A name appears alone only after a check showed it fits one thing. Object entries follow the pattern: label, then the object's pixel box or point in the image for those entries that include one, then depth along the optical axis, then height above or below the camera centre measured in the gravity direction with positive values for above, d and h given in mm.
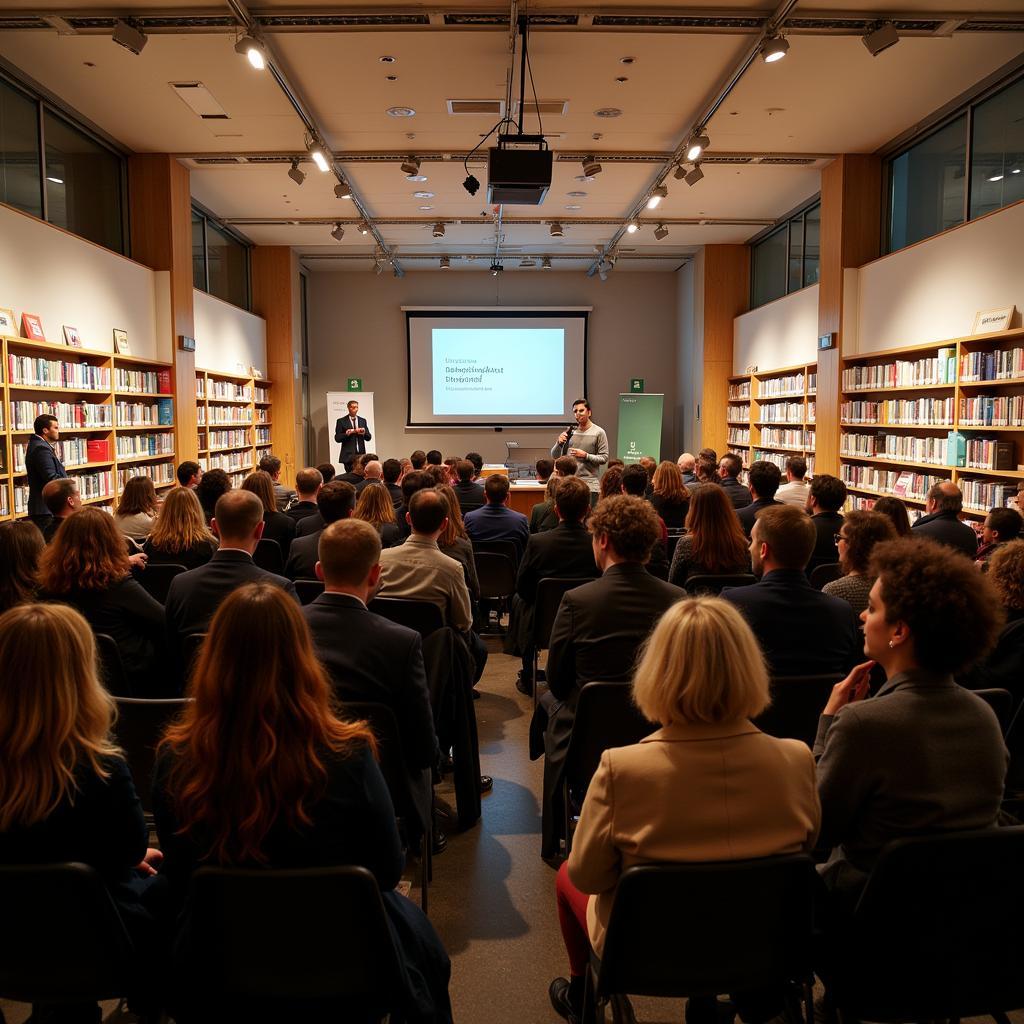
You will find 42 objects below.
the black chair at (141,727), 2465 -879
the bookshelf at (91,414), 6379 +95
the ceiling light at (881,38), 5828 +2660
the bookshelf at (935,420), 6602 +66
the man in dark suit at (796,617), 2725 -604
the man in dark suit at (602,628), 2756 -650
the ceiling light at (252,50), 5844 +2576
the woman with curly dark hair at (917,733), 1604 -576
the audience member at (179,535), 4320 -558
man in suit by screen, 13703 -137
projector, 6797 +2056
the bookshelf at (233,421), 10906 +61
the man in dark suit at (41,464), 6188 -285
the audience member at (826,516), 4828 -504
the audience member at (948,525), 4617 -540
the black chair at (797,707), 2525 -835
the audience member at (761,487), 5305 -374
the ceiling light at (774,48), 5887 +2611
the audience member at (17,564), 3012 -495
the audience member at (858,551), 3191 -474
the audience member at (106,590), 3055 -594
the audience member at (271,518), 5438 -599
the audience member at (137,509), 4941 -495
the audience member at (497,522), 5723 -641
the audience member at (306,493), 6141 -497
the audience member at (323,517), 4395 -503
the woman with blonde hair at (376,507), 4758 -454
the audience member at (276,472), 7843 -437
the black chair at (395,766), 2232 -939
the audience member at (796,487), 6980 -497
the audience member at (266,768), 1473 -601
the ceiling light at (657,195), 9961 +2704
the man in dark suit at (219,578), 3070 -556
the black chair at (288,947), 1439 -914
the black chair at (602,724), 2520 -886
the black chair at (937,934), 1504 -931
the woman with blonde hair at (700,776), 1521 -626
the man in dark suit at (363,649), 2287 -597
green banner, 15445 +113
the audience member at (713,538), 4102 -537
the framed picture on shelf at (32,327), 6645 +759
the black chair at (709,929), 1488 -906
